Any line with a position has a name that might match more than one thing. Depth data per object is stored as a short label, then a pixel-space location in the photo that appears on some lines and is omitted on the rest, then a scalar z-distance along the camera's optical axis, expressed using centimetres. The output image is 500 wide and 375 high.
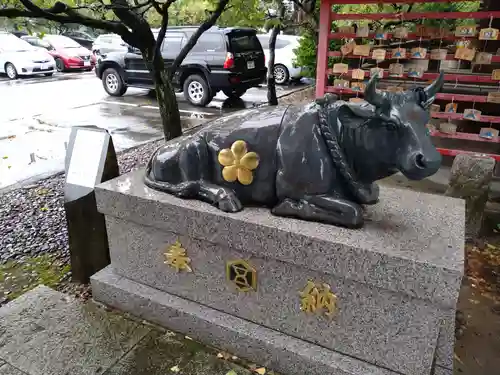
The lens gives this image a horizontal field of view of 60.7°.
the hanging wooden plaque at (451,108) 588
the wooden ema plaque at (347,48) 627
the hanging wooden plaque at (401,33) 580
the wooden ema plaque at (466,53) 551
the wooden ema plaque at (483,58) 549
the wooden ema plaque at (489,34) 534
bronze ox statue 216
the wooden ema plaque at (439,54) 569
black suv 1123
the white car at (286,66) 1524
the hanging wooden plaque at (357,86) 628
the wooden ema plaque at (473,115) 574
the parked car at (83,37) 2794
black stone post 338
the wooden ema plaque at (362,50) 606
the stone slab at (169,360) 269
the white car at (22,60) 1681
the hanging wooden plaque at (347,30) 616
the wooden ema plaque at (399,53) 590
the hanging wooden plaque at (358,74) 620
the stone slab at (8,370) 268
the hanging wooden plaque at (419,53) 569
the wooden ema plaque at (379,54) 589
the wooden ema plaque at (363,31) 598
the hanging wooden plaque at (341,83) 643
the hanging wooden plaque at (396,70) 605
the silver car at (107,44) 1675
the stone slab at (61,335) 275
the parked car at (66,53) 1936
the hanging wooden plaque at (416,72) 595
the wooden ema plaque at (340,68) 611
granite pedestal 221
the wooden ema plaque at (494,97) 561
